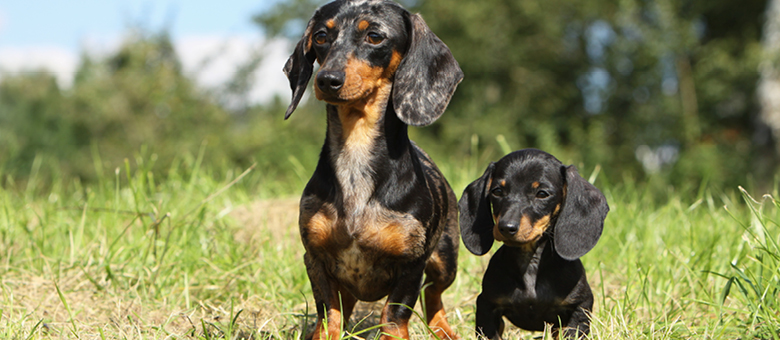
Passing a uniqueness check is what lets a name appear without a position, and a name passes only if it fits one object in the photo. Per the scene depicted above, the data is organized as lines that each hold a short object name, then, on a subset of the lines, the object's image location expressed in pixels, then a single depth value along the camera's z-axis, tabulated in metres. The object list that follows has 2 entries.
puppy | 2.78
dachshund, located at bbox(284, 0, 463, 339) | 2.69
